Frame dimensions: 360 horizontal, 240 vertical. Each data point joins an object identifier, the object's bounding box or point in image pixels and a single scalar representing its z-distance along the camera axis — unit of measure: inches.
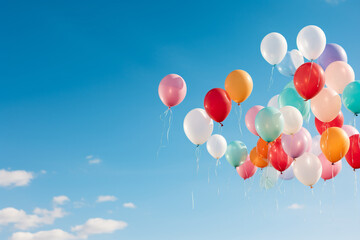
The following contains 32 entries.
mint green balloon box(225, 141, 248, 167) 368.2
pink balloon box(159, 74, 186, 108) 334.0
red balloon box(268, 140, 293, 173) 332.8
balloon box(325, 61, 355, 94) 326.3
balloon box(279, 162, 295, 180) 367.9
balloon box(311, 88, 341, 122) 315.6
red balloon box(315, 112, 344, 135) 333.4
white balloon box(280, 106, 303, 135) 308.2
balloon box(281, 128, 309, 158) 317.4
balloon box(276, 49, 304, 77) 359.9
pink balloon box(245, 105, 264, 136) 345.7
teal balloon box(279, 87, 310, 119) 327.6
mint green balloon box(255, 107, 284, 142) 305.9
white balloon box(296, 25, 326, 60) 327.3
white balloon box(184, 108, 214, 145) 333.4
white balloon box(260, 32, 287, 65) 341.4
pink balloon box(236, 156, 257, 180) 380.2
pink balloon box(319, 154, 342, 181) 336.8
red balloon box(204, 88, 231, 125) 323.0
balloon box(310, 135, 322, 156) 349.7
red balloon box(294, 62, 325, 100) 303.7
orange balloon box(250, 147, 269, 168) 361.4
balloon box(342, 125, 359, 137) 330.6
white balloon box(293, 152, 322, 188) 323.6
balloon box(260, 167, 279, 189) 380.2
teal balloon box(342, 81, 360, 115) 307.9
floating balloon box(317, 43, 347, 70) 345.1
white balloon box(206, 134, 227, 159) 364.5
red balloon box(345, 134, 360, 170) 317.7
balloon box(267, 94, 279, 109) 354.3
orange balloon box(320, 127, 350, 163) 308.5
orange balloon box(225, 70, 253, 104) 327.3
